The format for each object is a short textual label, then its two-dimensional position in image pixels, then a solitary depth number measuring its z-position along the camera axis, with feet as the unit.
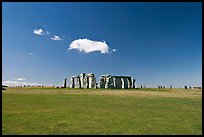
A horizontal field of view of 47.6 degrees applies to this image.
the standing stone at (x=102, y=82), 309.22
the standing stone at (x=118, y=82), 314.55
